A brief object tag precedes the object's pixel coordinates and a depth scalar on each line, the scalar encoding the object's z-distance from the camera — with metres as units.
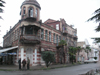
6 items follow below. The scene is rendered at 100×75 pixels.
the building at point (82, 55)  49.44
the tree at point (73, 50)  31.50
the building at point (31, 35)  22.62
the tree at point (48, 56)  19.53
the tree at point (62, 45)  29.55
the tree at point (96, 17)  9.39
